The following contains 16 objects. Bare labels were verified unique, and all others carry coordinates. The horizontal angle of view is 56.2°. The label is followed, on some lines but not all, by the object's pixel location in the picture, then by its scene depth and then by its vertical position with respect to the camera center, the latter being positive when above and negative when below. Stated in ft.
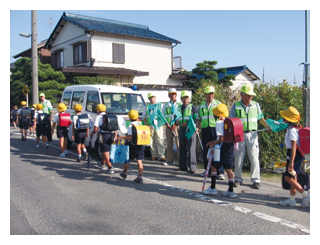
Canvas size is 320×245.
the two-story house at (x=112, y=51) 76.43 +18.21
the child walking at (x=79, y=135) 27.97 -1.83
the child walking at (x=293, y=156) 15.76 -2.19
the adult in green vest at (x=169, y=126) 26.17 -0.90
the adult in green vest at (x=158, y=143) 29.27 -2.75
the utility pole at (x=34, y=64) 56.08 +9.78
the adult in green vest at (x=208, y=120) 22.43 -0.33
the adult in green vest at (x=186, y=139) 24.68 -1.96
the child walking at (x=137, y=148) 21.06 -2.29
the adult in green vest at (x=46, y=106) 39.50 +1.30
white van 28.96 +1.53
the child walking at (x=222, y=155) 18.08 -2.41
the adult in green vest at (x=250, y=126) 20.31 -0.70
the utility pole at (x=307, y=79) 22.06 +2.80
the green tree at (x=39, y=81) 67.41 +8.38
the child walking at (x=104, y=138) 23.58 -1.75
